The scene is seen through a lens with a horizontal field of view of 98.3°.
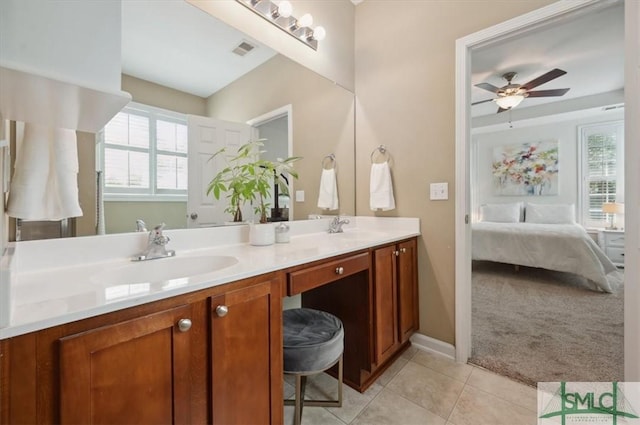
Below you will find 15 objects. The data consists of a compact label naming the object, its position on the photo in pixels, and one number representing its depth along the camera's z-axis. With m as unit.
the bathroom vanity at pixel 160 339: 0.56
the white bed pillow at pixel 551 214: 4.44
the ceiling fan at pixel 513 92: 3.26
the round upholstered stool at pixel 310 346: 1.16
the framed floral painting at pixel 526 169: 4.83
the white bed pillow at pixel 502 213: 4.85
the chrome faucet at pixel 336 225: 2.00
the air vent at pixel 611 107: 4.04
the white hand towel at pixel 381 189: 2.01
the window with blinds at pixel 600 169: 4.30
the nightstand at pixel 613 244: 3.98
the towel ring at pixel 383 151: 2.09
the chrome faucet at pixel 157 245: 1.12
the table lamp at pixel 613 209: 3.97
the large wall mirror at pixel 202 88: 1.14
